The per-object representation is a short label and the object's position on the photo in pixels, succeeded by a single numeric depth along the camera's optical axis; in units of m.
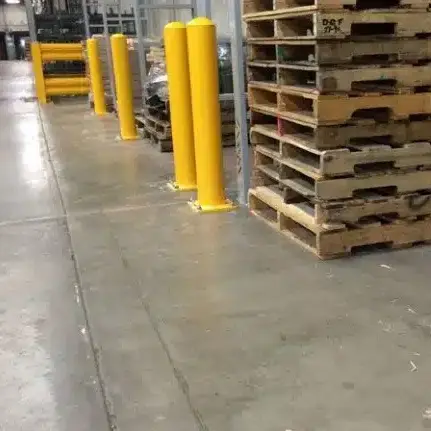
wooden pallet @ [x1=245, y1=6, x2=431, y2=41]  3.36
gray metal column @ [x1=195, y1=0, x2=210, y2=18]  5.58
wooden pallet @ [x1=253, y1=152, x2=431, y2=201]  3.60
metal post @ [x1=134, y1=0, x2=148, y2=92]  8.38
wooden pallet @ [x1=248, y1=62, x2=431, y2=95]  3.45
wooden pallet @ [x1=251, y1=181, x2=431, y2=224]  3.65
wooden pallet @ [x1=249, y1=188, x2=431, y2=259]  3.68
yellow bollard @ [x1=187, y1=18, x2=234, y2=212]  4.42
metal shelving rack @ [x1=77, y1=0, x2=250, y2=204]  4.41
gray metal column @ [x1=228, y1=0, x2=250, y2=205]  4.41
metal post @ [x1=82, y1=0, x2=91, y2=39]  13.75
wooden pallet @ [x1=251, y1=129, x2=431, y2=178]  3.55
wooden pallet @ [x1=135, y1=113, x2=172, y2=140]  7.37
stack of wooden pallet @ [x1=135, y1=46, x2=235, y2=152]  7.35
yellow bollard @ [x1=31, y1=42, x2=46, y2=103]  13.72
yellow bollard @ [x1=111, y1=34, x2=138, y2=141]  8.05
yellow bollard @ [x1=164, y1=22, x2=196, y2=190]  5.03
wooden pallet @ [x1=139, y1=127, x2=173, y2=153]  7.39
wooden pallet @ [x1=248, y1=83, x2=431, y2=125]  3.49
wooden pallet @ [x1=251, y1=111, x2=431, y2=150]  3.57
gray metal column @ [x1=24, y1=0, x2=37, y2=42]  13.75
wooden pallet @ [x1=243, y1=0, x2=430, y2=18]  3.34
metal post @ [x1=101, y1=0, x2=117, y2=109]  10.65
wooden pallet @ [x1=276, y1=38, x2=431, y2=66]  3.43
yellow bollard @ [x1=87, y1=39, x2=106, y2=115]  11.24
